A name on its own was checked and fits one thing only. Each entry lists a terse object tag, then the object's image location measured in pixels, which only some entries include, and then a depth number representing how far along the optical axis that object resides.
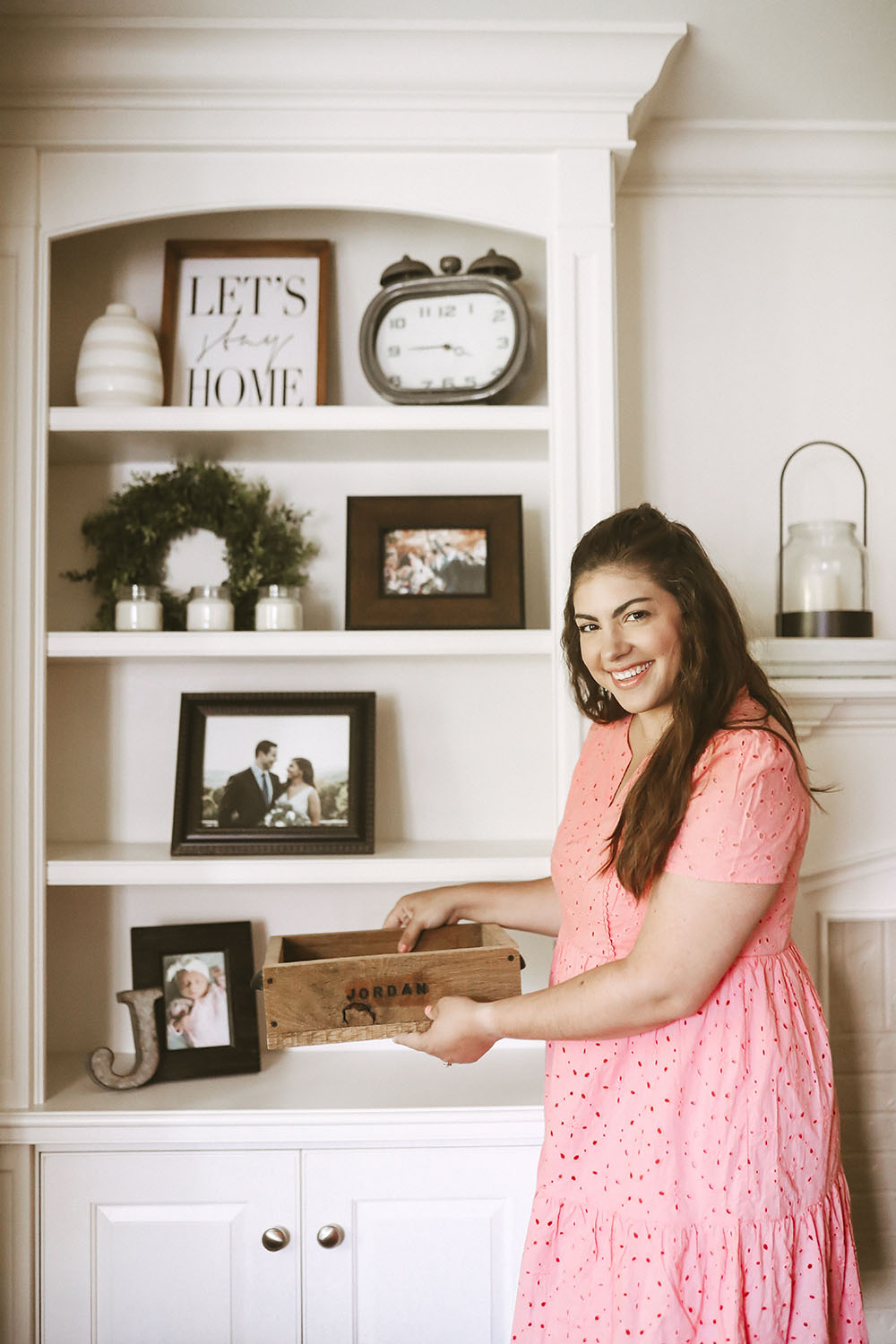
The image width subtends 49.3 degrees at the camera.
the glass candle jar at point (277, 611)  1.81
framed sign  1.91
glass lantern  1.84
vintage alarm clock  1.84
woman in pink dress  1.17
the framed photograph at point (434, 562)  1.85
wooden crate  1.34
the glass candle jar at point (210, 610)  1.81
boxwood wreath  1.90
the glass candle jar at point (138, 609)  1.81
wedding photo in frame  1.83
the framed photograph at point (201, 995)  1.83
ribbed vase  1.78
